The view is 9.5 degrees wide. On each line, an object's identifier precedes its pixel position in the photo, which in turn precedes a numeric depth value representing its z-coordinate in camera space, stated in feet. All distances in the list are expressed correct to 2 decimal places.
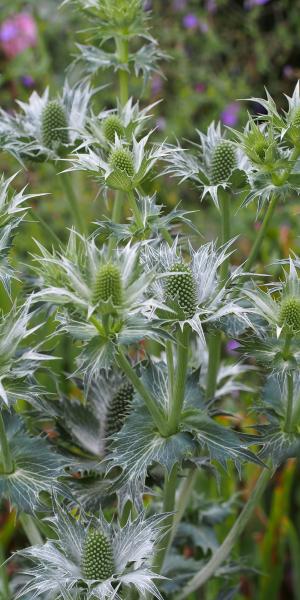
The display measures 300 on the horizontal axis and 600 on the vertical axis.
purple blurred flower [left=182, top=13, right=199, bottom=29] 11.40
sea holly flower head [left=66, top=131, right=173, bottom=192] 3.84
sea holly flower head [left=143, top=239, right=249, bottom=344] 3.67
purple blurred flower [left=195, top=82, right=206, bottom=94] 11.52
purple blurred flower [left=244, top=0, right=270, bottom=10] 11.25
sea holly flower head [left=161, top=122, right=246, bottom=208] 4.00
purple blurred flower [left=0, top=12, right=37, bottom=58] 10.41
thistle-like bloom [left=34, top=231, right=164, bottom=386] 3.58
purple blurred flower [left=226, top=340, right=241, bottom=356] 6.08
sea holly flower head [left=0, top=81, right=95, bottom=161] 4.22
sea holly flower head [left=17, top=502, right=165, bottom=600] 3.66
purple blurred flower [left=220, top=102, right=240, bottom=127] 10.42
